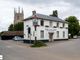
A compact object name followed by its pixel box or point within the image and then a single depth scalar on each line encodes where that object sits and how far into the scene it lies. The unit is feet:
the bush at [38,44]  42.75
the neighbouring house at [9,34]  91.76
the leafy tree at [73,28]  96.70
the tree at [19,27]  116.27
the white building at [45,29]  57.09
